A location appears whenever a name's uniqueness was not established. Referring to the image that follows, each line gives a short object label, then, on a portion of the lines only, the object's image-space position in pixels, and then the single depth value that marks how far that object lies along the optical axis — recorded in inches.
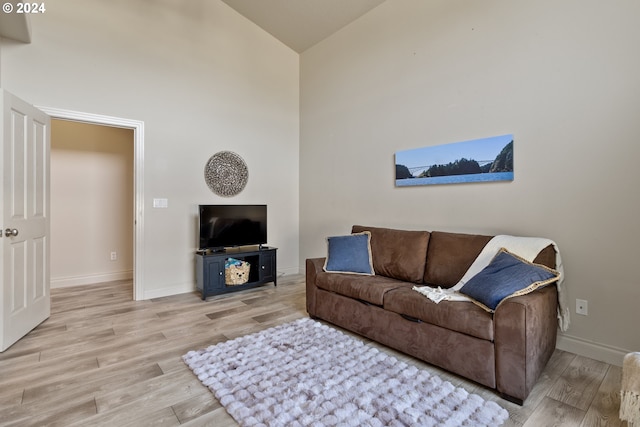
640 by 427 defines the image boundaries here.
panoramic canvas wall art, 108.4
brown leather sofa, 70.1
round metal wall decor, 164.4
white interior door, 95.3
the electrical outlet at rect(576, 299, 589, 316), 93.4
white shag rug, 63.7
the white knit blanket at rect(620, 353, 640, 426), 53.7
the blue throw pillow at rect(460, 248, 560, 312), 75.7
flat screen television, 150.7
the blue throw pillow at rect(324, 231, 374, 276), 118.3
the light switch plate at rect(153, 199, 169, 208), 148.7
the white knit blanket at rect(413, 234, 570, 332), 87.7
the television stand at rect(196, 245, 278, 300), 145.4
